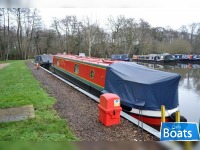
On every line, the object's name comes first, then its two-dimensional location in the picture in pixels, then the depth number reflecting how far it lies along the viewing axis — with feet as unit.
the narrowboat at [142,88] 14.84
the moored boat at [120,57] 84.42
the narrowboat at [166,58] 97.58
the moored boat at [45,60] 57.83
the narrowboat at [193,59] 112.15
